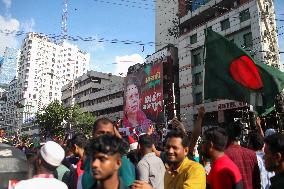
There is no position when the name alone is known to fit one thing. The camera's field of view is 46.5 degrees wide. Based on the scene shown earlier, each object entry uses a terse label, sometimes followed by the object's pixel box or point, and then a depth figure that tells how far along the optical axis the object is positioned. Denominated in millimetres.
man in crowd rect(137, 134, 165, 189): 4477
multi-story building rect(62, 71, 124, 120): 51188
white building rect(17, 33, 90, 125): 115425
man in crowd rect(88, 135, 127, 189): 2541
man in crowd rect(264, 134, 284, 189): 2930
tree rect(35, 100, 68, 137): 43469
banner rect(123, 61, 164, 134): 37134
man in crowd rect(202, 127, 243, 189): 3285
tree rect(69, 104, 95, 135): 45188
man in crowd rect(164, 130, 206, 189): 3000
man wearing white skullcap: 3252
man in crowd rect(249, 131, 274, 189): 4499
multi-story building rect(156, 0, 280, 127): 29078
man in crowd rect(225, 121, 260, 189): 4109
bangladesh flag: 6590
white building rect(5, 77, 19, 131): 122988
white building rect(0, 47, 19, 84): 128375
